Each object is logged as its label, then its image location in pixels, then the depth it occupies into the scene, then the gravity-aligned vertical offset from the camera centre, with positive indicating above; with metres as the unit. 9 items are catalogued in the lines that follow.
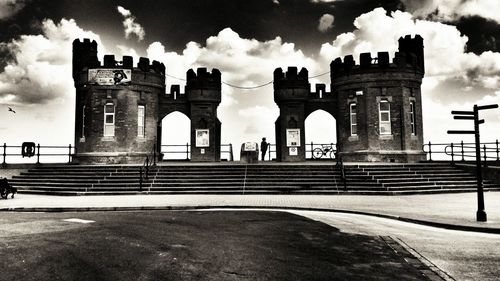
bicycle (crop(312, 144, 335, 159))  29.20 +0.62
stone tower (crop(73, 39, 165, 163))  26.15 +3.28
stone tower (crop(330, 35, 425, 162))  26.08 +3.33
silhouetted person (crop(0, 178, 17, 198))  16.42 -1.15
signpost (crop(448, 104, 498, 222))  10.08 +1.00
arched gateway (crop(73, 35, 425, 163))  26.17 +3.44
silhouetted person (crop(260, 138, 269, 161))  29.62 +1.00
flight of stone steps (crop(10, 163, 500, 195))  18.17 -0.95
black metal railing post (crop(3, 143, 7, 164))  22.83 +0.60
